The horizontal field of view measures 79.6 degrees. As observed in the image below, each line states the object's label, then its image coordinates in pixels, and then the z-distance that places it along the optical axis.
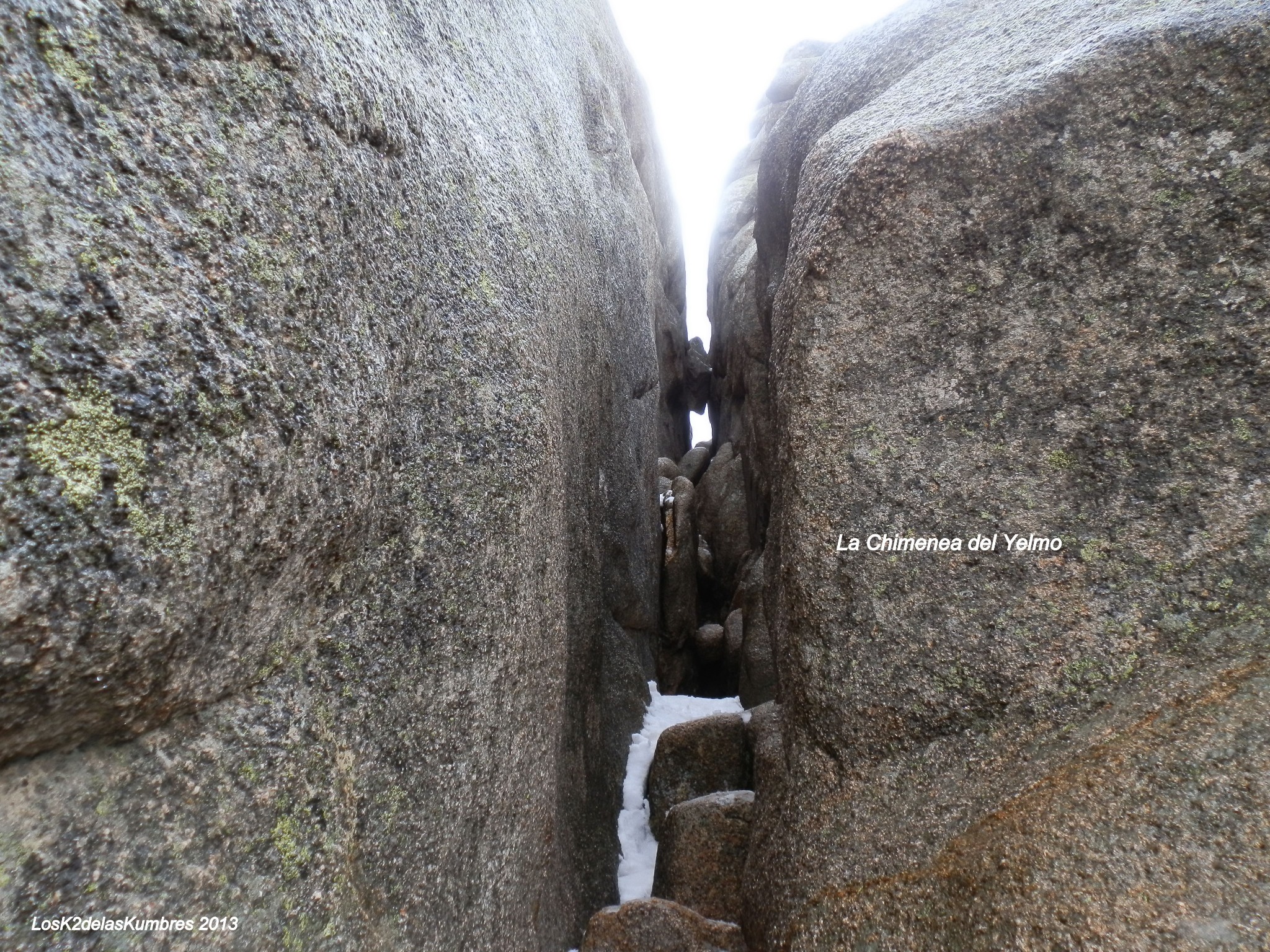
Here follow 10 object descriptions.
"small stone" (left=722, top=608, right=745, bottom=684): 13.04
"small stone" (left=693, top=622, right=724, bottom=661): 13.84
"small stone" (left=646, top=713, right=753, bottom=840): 8.00
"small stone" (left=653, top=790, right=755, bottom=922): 6.09
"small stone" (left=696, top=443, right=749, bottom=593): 15.34
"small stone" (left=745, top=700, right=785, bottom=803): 5.03
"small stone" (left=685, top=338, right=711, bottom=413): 21.66
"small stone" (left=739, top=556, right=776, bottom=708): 10.79
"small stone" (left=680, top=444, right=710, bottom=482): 18.88
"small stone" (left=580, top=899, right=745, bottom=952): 4.67
